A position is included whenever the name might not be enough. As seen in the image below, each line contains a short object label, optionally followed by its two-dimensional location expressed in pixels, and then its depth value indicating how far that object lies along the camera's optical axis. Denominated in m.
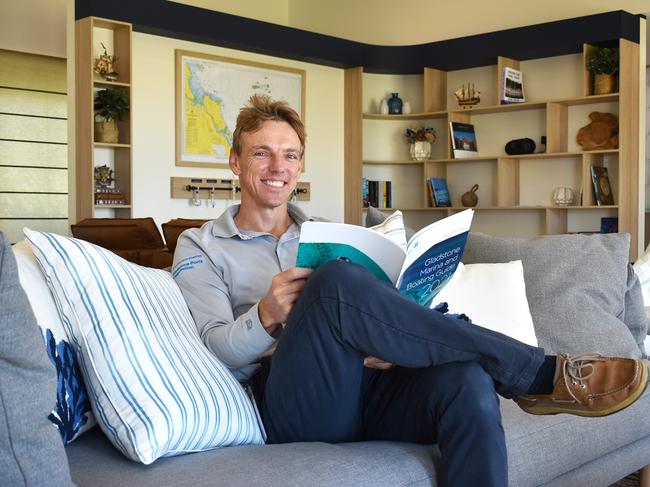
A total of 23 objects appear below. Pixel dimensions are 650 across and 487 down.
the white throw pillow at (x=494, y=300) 2.38
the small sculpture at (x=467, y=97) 7.16
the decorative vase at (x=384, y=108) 7.57
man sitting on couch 1.57
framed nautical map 6.63
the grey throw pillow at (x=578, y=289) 2.46
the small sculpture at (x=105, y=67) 6.04
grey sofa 1.44
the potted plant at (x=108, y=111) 6.06
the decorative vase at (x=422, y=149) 7.47
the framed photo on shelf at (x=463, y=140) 7.17
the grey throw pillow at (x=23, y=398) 1.16
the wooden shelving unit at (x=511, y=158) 6.31
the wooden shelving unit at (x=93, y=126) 5.96
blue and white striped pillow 1.49
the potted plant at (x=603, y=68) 6.33
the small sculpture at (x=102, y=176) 6.09
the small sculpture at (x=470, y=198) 7.25
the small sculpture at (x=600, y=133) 6.46
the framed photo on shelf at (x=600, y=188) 6.46
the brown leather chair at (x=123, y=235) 3.49
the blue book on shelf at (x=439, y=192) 7.38
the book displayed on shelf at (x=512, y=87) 6.85
